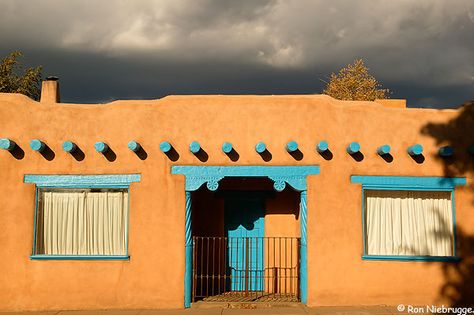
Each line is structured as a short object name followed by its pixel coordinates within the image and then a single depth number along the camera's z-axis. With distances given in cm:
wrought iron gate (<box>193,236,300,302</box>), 1116
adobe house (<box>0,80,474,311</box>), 960
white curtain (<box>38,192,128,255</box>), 987
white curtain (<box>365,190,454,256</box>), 991
